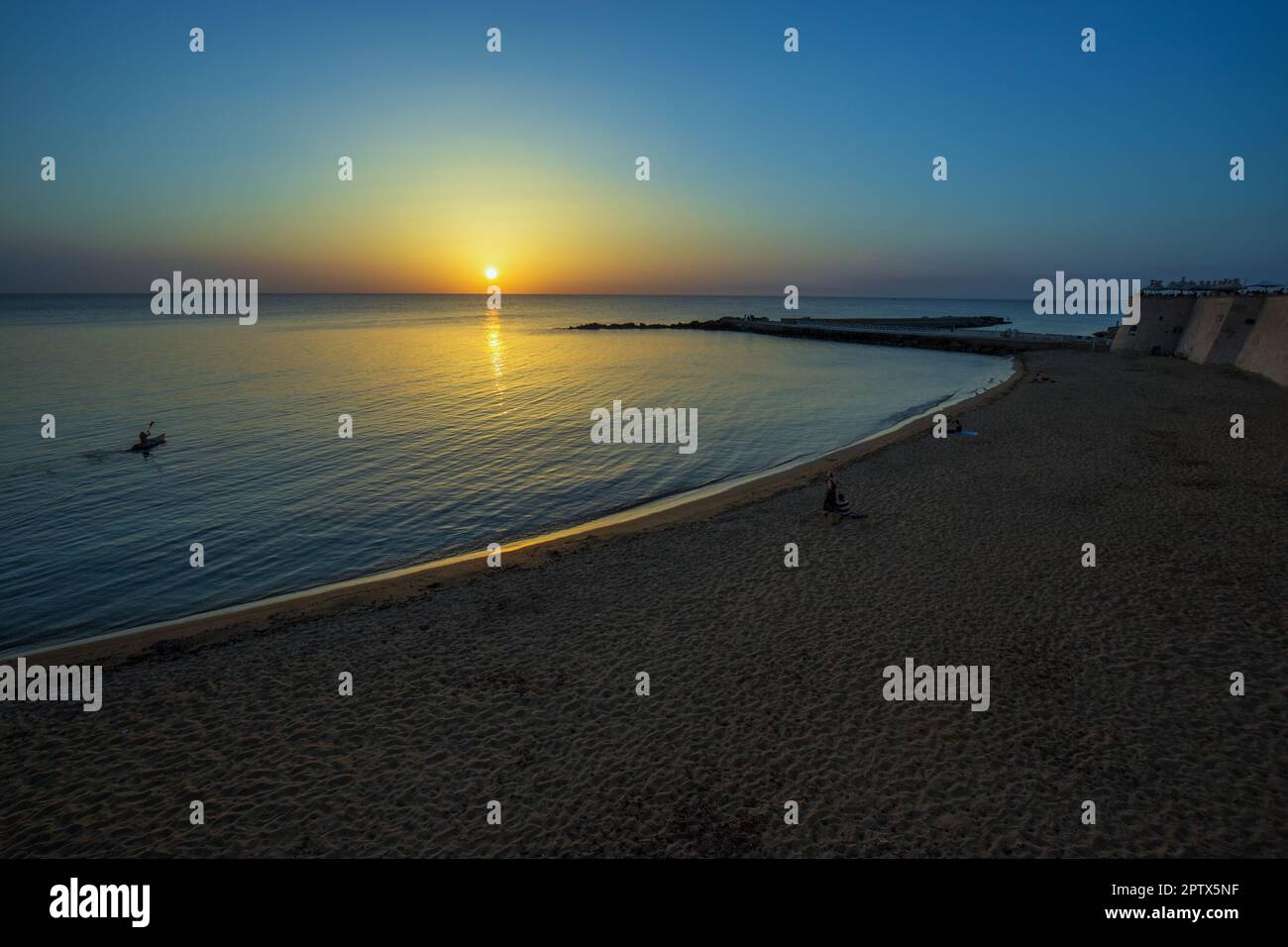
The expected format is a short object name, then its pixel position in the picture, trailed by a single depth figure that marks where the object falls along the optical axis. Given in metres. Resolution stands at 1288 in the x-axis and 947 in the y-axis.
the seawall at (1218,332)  43.81
